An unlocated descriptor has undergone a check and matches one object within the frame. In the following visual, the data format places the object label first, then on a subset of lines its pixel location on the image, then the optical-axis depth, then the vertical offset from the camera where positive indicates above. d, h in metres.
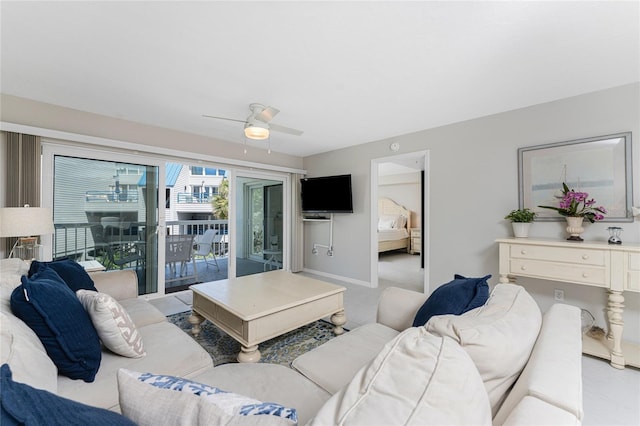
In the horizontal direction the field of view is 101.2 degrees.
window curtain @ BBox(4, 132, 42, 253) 2.50 +0.42
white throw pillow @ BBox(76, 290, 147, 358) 1.28 -0.55
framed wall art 2.33 +0.39
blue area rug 2.13 -1.16
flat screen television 4.37 +0.34
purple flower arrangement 2.38 +0.06
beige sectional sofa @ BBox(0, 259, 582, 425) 0.56 -0.46
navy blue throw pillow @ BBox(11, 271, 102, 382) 1.09 -0.48
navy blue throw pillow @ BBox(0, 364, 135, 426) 0.45 -0.35
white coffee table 1.92 -0.75
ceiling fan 2.47 +0.88
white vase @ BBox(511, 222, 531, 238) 2.69 -0.16
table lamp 1.94 -0.06
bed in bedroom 6.71 -0.36
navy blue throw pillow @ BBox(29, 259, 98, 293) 1.75 -0.41
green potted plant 2.67 -0.08
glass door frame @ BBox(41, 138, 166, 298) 2.79 +0.60
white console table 2.00 -0.47
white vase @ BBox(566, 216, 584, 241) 2.38 -0.14
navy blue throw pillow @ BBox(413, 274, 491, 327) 1.22 -0.42
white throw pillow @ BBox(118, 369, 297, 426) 0.57 -0.44
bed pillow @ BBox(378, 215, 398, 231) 7.49 -0.25
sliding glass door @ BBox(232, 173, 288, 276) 4.54 -0.19
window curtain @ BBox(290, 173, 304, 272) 5.13 -0.27
